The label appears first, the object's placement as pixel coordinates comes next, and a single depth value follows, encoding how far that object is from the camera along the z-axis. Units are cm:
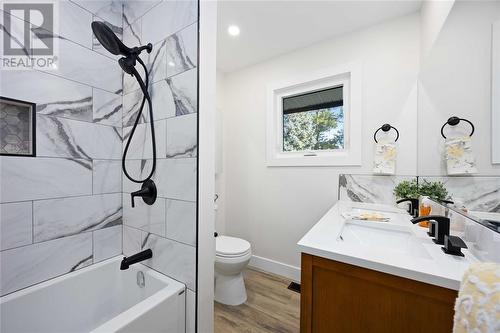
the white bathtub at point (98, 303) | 90
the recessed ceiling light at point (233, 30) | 187
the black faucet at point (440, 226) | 88
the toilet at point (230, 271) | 170
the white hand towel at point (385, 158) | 167
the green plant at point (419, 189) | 112
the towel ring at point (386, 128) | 169
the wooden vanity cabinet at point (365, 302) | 65
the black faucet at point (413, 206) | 141
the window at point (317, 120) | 188
